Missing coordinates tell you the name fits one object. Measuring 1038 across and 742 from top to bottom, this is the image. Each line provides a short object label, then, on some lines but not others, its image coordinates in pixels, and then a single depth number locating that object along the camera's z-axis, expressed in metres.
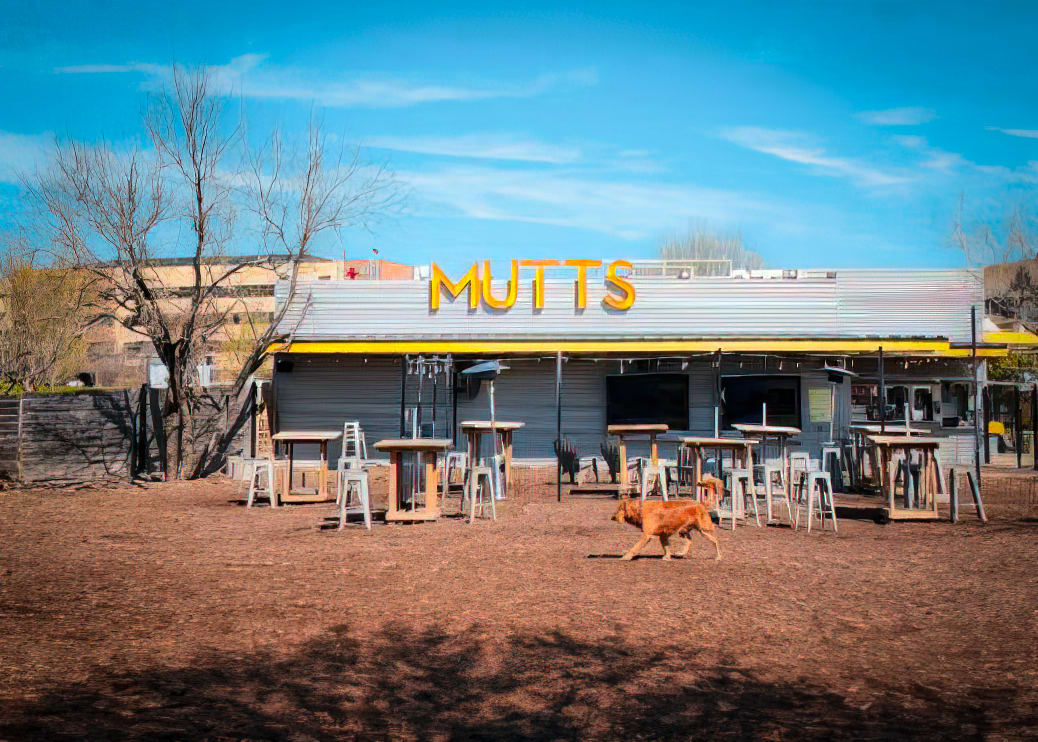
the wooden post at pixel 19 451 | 15.42
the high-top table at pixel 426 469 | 11.77
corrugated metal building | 19.70
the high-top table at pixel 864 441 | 15.39
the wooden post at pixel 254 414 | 18.81
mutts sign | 20.05
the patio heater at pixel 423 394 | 15.42
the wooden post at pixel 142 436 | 17.03
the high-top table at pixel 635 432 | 15.39
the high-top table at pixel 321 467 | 14.03
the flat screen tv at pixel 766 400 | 19.64
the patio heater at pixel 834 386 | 16.53
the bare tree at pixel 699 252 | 41.44
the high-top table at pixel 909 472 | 11.91
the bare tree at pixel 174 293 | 16.67
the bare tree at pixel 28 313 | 26.73
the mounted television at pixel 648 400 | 19.88
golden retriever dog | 9.00
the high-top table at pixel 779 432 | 13.27
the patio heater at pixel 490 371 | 15.00
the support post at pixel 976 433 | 12.18
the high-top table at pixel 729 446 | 12.23
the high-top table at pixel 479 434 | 13.94
